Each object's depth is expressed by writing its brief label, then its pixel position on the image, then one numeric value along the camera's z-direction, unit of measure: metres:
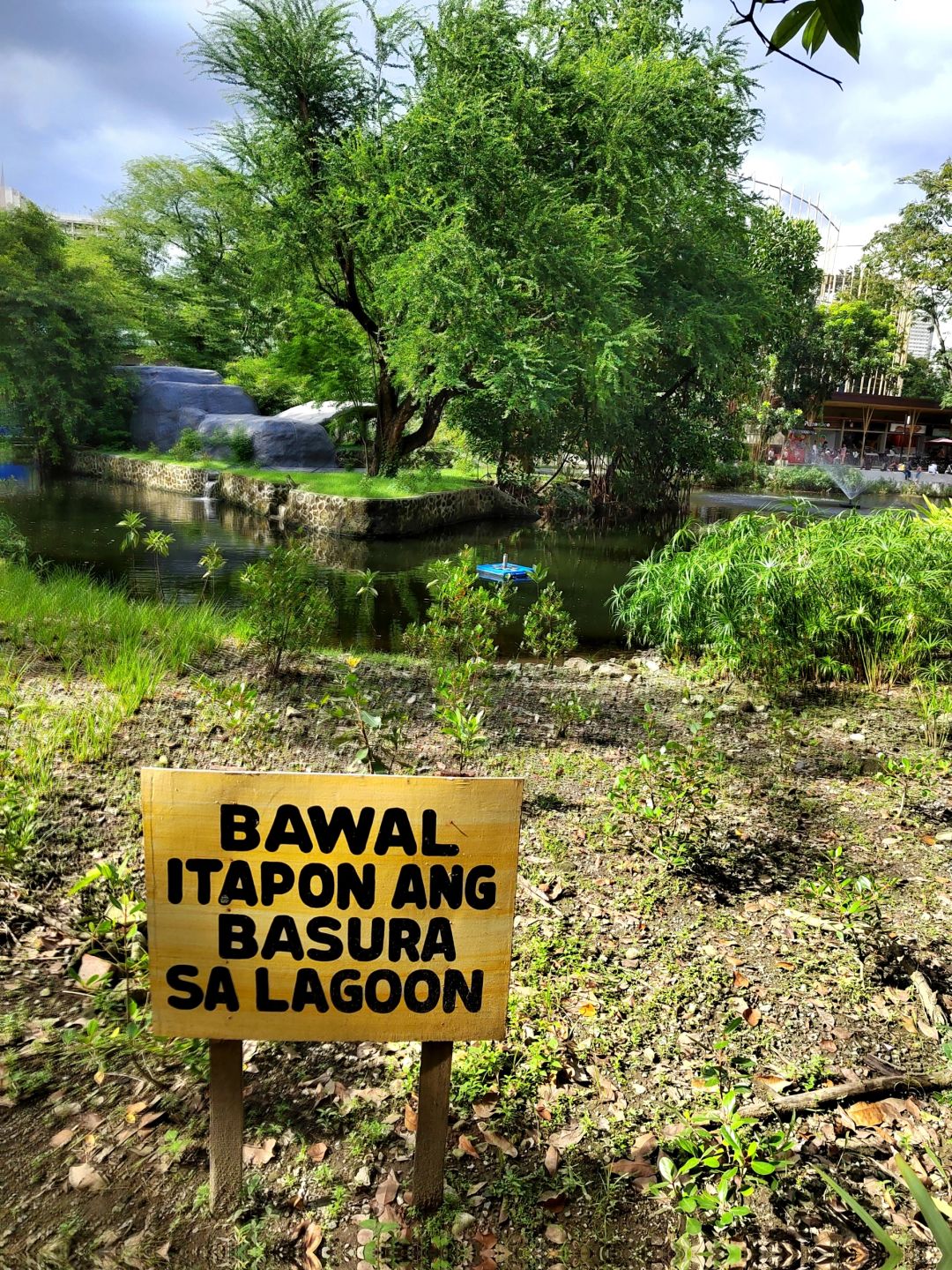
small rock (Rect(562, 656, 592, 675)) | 5.94
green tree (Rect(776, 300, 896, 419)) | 31.14
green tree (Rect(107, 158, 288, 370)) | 26.44
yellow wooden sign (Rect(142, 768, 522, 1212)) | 1.39
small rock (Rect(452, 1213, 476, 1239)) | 1.53
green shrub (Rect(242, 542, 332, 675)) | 4.77
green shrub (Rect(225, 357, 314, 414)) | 19.67
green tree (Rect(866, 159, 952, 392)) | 26.72
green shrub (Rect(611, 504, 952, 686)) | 5.25
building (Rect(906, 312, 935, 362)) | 35.44
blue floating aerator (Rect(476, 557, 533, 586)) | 9.77
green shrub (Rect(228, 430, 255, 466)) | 19.00
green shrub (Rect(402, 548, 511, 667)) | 5.19
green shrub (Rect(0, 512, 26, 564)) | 7.45
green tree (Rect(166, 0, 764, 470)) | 13.67
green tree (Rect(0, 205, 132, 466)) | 17.33
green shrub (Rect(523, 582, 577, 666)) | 6.07
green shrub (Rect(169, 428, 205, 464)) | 19.86
